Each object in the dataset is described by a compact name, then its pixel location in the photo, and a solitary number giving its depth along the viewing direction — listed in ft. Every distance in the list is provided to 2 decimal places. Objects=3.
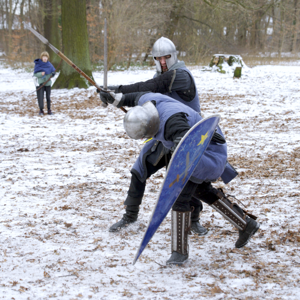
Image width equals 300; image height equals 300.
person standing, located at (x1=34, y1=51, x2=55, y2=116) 56.93
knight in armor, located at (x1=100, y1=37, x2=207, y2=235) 20.01
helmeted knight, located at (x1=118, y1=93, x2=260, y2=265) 16.26
